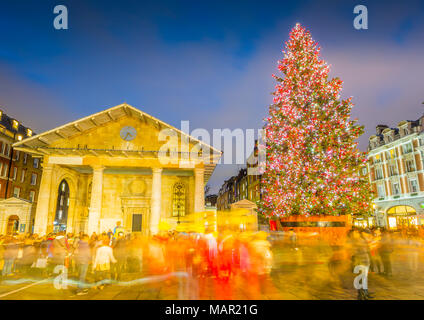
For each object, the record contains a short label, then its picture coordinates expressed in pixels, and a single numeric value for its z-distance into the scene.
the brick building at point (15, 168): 35.09
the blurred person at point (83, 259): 7.47
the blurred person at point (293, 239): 16.61
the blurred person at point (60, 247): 8.53
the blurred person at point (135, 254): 11.77
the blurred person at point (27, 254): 13.17
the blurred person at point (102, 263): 7.54
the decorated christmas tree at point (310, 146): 17.11
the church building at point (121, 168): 21.22
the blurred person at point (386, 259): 9.32
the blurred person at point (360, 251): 6.68
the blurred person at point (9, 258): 10.33
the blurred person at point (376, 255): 9.01
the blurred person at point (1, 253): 12.73
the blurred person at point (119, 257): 9.83
